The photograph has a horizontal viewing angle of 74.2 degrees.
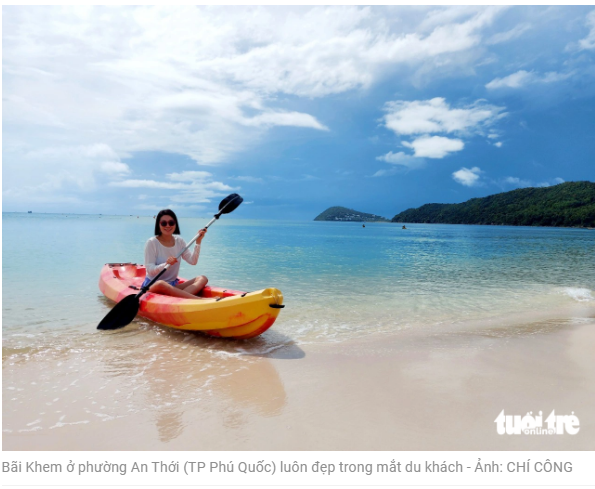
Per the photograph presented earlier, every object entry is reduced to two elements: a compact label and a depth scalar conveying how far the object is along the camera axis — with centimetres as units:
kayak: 551
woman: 647
